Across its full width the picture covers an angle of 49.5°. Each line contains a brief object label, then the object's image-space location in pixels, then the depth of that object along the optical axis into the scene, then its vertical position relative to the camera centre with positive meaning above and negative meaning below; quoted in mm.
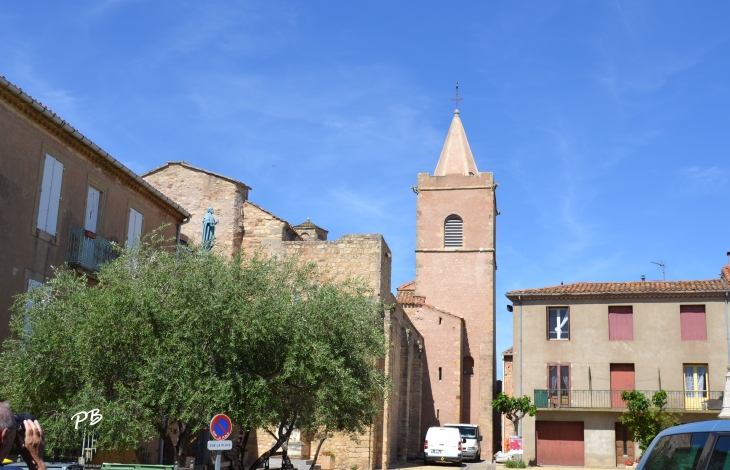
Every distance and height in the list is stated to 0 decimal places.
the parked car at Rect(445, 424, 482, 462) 33438 -1472
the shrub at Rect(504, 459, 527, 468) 28202 -2012
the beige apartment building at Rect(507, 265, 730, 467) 29641 +1947
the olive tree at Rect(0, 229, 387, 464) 13586 +719
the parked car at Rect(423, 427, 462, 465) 30203 -1607
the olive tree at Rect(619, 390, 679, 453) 26406 -166
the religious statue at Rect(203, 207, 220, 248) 26672 +5616
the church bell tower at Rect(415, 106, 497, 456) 40438 +7751
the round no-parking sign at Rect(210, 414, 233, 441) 12023 -477
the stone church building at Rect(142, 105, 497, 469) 27500 +5228
